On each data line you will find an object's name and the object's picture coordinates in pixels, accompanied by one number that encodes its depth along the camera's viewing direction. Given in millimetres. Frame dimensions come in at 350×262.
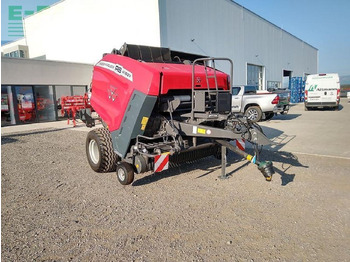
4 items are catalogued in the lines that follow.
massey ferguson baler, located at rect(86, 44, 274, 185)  4164
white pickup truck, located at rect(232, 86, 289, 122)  12288
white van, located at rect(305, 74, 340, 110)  17531
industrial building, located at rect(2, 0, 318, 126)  15742
